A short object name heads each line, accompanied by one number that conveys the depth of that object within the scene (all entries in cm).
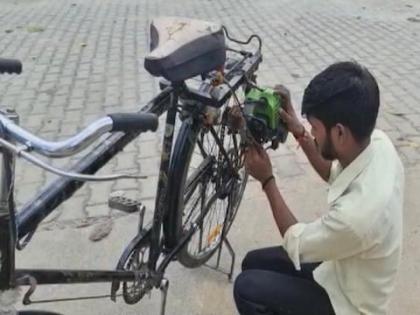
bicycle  141
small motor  222
